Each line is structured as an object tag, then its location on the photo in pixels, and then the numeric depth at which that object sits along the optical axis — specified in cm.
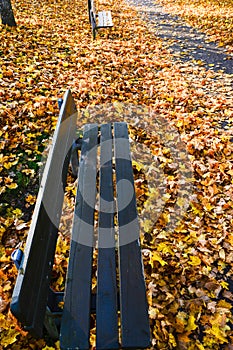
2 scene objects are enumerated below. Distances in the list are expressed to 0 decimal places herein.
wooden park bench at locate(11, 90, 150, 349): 144
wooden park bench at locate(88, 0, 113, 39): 700
